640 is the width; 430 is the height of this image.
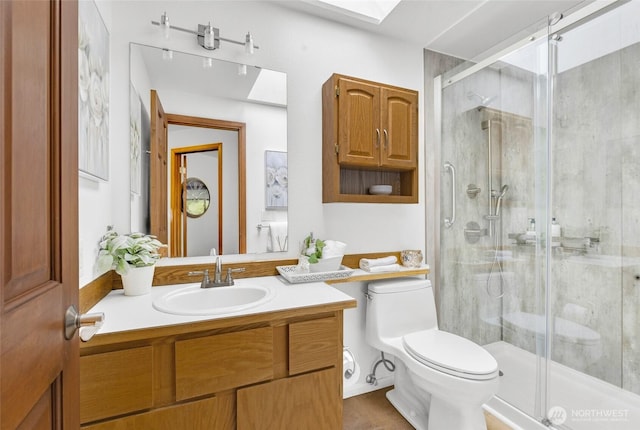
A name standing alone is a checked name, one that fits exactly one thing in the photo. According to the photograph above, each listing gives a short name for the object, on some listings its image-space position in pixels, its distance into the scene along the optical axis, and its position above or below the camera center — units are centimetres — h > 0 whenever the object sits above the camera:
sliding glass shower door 193 +3
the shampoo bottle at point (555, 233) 190 -13
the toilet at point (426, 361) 135 -71
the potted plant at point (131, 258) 122 -18
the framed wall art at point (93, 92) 104 +47
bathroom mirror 151 +44
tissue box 167 -28
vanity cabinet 94 -56
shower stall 171 -2
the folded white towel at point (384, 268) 182 -33
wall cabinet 171 +46
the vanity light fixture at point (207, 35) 149 +93
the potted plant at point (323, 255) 167 -23
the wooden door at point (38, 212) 41 +0
